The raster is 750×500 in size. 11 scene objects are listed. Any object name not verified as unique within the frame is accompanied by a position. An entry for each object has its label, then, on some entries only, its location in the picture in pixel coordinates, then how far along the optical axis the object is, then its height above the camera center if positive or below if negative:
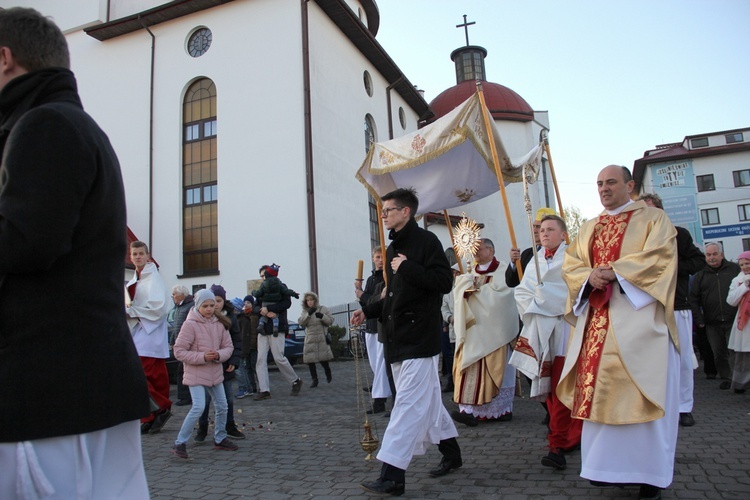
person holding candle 7.62 -0.47
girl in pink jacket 5.80 -0.20
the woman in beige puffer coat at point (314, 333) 10.55 -0.02
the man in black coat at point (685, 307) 5.35 +0.04
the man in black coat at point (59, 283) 1.59 +0.18
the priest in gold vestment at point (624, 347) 3.65 -0.21
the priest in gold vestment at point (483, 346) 6.53 -0.26
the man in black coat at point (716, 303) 8.81 +0.09
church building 19.03 +7.20
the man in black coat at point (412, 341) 4.06 -0.10
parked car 13.71 -0.23
